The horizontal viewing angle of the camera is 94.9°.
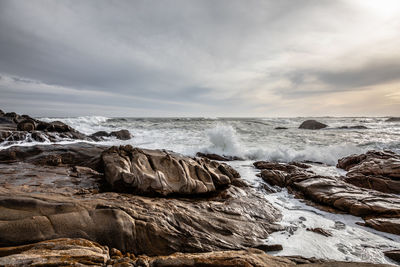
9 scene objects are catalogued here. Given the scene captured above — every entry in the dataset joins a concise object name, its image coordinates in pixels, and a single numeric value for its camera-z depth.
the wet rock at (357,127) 27.79
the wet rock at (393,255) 2.99
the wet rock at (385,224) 3.69
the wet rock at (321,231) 3.64
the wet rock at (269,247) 3.14
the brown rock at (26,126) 11.25
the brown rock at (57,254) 1.78
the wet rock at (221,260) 2.06
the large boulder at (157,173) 4.05
